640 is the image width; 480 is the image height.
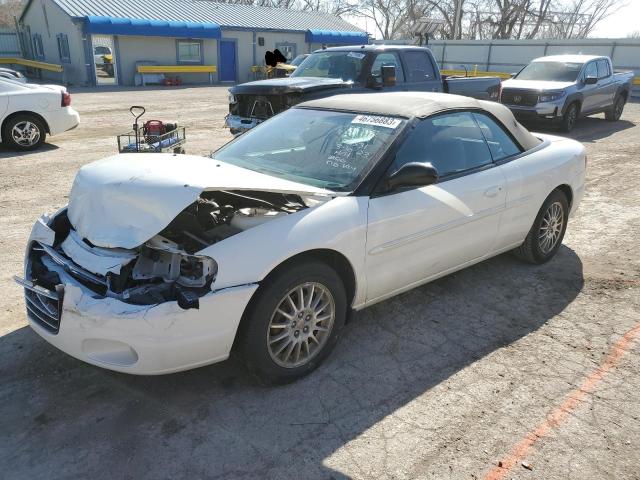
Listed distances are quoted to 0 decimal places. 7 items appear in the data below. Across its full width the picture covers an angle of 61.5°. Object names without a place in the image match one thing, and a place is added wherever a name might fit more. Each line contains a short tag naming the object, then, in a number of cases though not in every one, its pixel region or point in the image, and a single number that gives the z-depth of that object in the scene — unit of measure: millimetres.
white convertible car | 2779
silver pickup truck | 12117
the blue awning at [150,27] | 24750
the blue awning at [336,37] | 33041
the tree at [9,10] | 52562
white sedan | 9438
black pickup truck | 8703
